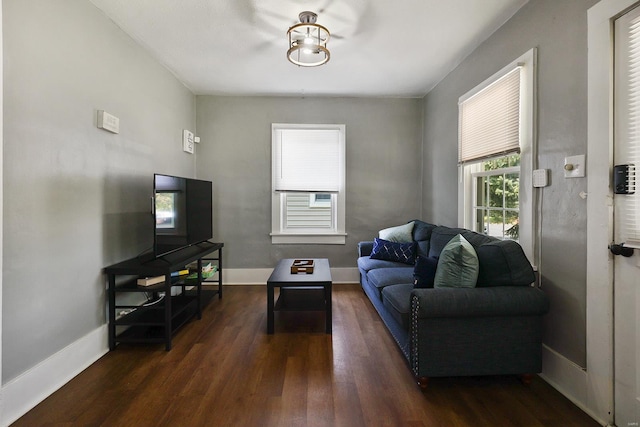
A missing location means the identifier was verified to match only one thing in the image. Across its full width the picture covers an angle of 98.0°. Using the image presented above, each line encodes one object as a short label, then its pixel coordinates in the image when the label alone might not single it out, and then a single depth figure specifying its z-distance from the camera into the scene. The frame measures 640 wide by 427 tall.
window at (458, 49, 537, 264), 2.08
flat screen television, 2.43
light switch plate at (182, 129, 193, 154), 3.65
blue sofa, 1.72
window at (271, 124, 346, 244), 4.12
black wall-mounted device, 1.46
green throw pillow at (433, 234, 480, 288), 1.86
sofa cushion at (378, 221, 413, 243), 3.48
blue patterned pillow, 3.28
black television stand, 2.28
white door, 1.44
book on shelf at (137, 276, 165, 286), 2.35
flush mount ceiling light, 2.27
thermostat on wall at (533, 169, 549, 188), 1.92
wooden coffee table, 2.53
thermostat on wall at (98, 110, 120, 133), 2.20
